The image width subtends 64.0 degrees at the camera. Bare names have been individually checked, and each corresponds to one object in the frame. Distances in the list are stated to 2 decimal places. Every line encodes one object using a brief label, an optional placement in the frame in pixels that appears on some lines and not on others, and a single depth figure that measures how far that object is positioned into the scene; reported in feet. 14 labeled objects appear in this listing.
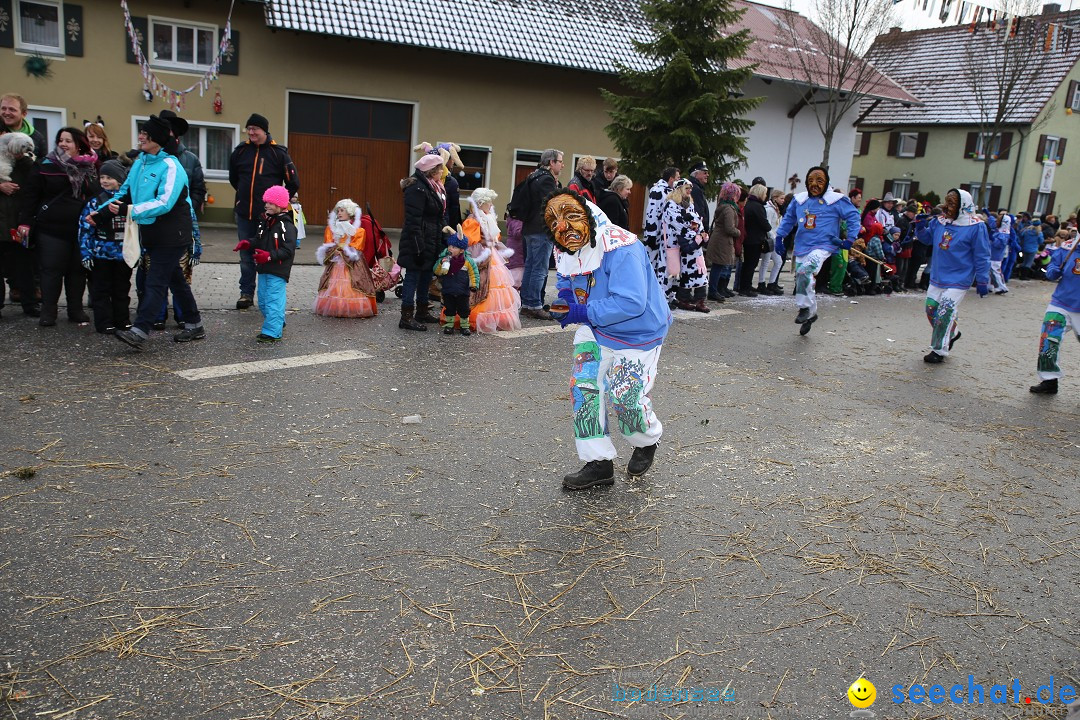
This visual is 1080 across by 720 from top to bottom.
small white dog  25.73
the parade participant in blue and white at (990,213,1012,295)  34.95
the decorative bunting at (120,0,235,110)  59.21
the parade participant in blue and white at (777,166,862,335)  34.19
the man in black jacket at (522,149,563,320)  33.86
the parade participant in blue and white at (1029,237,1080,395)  26.35
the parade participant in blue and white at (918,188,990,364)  30.12
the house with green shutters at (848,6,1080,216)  115.55
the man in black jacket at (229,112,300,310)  30.40
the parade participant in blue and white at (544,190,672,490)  15.46
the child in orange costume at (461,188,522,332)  31.14
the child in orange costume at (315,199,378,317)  31.63
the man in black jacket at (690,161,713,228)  39.55
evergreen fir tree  54.24
